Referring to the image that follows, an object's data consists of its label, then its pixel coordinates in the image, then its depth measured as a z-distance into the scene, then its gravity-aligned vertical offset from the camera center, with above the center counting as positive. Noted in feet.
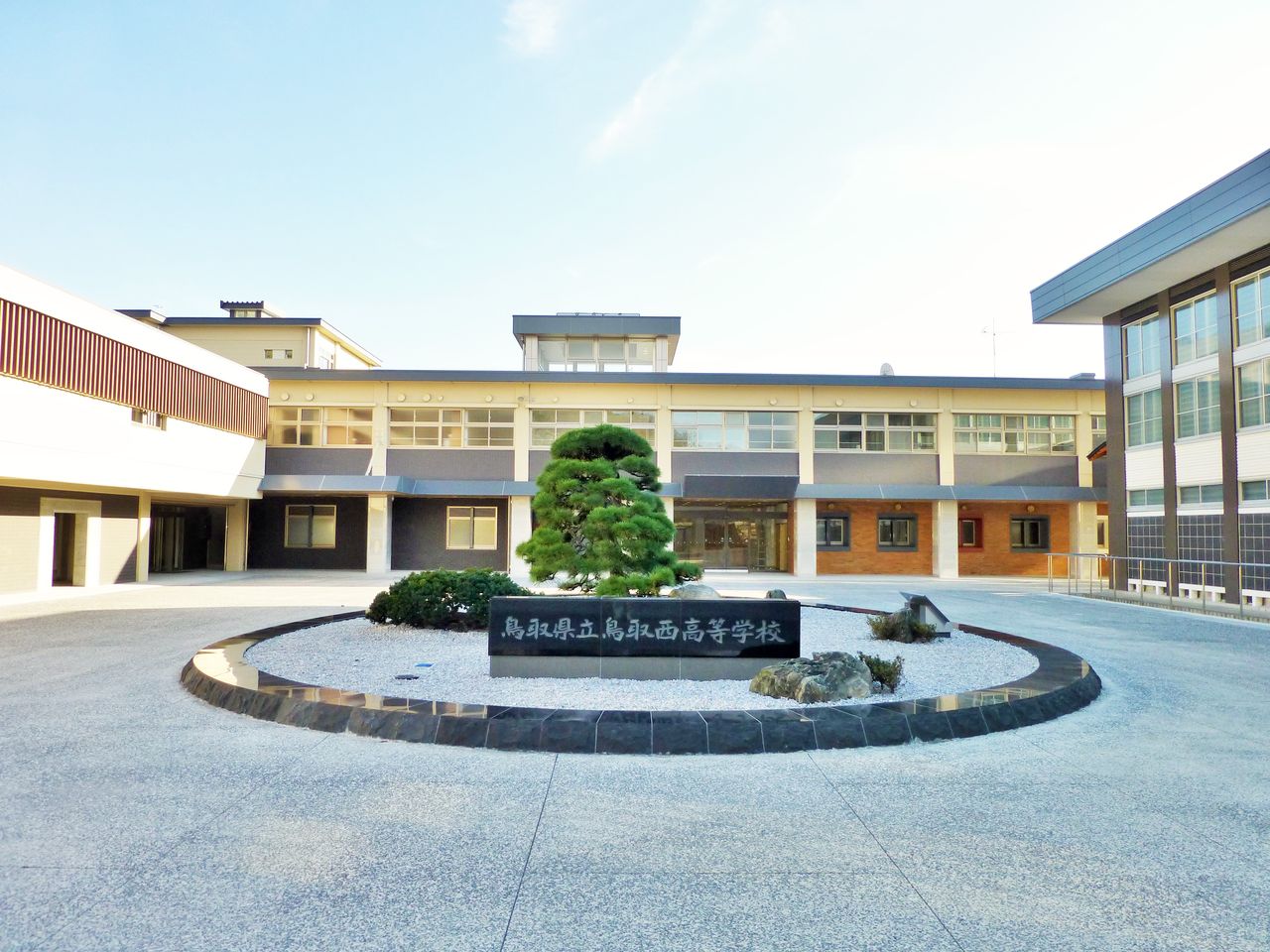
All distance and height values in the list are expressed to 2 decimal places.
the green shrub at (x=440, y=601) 36.19 -4.00
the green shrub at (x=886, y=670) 23.27 -4.62
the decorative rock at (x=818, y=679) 22.08 -4.70
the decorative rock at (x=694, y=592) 37.50 -3.69
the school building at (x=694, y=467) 85.56 +5.93
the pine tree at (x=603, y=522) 35.12 -0.11
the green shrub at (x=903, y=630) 34.06 -4.86
